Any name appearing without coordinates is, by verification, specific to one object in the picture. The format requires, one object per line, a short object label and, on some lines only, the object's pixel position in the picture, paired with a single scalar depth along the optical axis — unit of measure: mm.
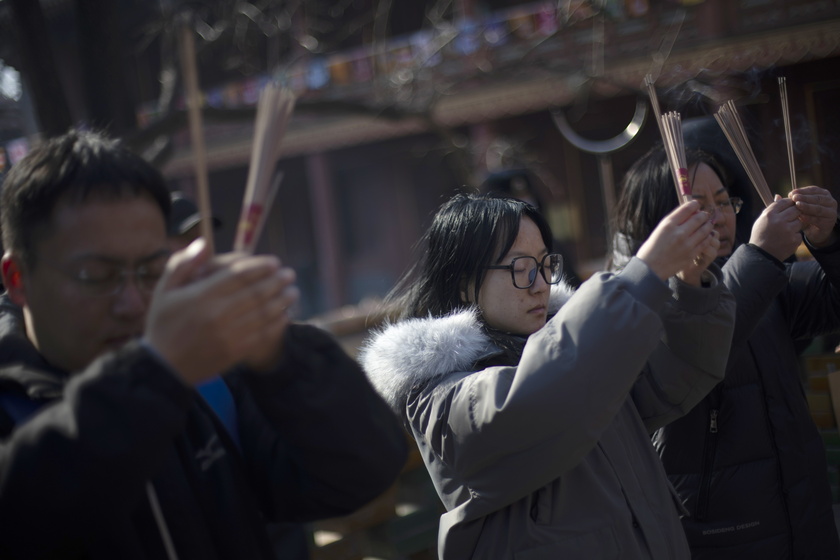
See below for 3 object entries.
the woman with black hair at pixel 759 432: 1736
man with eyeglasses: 818
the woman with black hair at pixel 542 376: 1305
